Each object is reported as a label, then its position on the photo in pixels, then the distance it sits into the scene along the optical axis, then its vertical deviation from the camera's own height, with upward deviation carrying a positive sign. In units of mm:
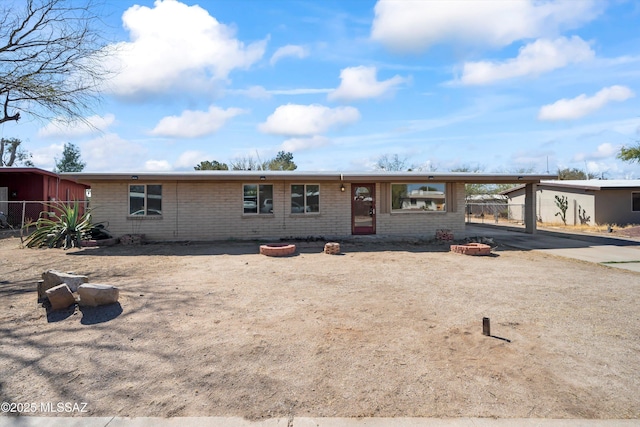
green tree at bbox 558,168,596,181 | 44312 +4597
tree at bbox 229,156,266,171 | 35466 +4846
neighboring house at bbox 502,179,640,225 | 21531 +675
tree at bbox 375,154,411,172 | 40656 +5260
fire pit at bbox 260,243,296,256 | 10844 -1004
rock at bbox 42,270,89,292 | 5875 -994
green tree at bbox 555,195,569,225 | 23483 +418
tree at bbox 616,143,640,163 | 27188 +4291
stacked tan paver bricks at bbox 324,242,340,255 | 11219 -991
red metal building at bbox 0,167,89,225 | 20062 +1633
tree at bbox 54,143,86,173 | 53731 +8386
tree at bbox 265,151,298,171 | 39634 +6156
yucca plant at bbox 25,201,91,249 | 12609 -519
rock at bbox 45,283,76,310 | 5297 -1122
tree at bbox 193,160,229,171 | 39900 +5609
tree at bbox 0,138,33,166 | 40381 +8005
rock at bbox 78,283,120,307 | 5366 -1118
